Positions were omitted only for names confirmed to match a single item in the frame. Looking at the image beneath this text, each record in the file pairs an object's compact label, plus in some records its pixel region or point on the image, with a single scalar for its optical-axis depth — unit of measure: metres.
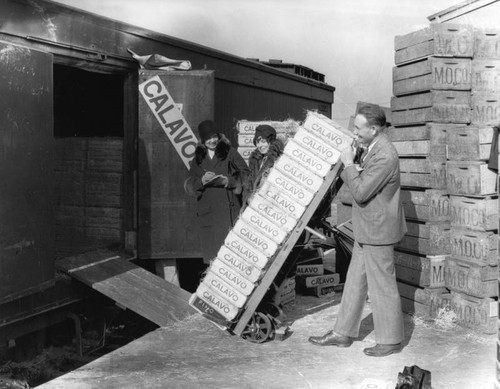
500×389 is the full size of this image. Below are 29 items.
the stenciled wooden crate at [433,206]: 6.59
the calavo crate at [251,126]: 10.09
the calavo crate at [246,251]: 5.68
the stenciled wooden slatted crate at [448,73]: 6.58
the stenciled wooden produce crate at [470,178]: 6.21
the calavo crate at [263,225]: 5.64
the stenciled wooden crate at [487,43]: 6.54
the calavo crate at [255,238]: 5.66
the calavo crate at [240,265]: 5.69
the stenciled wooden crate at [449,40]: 6.56
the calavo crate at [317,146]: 5.53
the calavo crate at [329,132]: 5.50
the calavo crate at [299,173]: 5.58
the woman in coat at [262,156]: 6.04
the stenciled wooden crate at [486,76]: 6.48
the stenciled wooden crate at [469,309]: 6.07
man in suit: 5.24
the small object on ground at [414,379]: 4.17
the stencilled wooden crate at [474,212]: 6.18
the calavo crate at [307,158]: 5.55
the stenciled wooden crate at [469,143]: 6.25
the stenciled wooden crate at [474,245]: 6.17
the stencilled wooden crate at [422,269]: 6.57
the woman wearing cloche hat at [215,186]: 6.79
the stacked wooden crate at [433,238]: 6.57
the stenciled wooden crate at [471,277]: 6.16
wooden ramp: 6.90
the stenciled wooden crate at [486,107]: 6.52
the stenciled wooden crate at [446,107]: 6.60
